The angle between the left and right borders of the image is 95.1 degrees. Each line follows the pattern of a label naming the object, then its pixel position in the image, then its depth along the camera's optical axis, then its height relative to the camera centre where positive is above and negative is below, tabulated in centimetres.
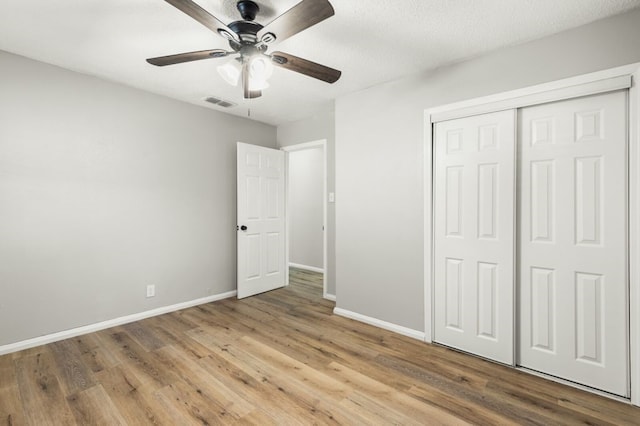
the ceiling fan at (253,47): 149 +99
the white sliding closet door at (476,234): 230 -17
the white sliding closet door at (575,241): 191 -19
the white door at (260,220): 395 -10
